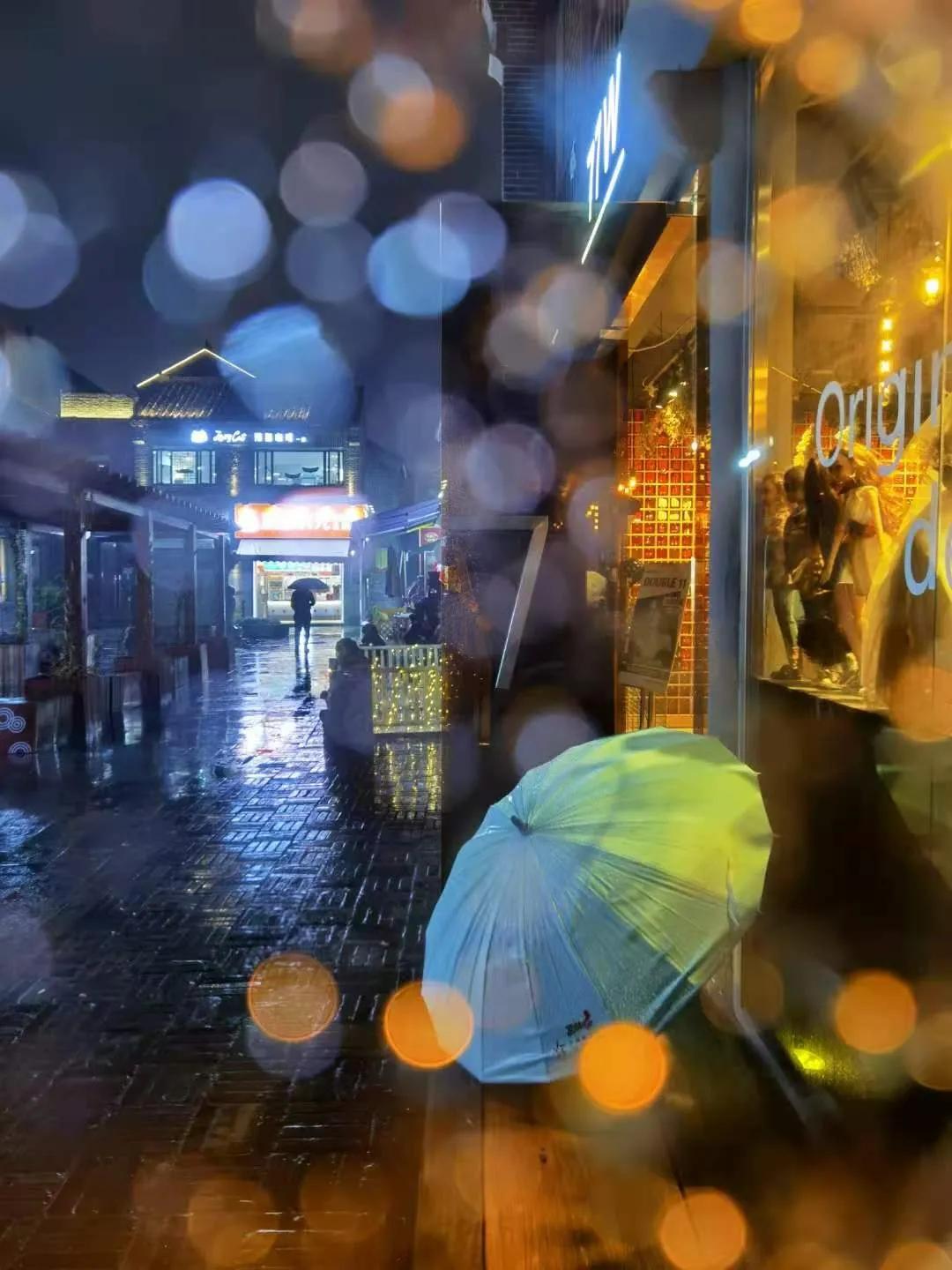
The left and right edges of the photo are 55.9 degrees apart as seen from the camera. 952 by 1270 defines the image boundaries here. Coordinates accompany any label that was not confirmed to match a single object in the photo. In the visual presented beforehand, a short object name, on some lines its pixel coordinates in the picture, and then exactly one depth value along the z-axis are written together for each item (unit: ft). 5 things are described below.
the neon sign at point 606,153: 14.52
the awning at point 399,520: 46.16
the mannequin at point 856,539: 9.43
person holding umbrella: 76.84
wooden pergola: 32.99
